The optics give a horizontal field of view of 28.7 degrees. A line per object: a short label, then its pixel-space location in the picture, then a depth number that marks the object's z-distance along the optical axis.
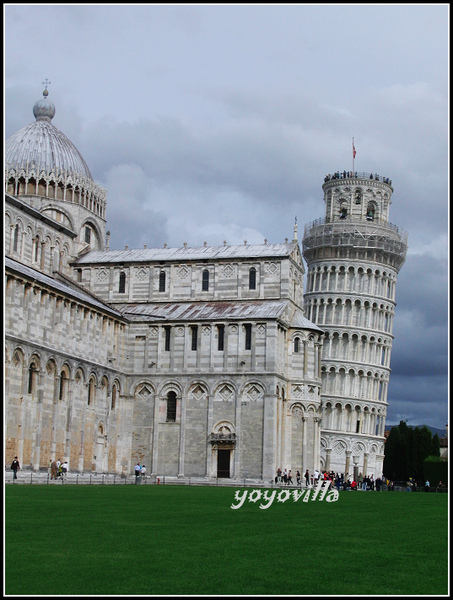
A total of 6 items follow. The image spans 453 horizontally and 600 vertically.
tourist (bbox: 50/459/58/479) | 50.38
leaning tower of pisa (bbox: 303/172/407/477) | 95.44
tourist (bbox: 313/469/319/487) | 61.59
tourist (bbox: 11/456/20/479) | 45.47
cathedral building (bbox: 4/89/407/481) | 55.34
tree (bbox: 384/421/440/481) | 101.56
